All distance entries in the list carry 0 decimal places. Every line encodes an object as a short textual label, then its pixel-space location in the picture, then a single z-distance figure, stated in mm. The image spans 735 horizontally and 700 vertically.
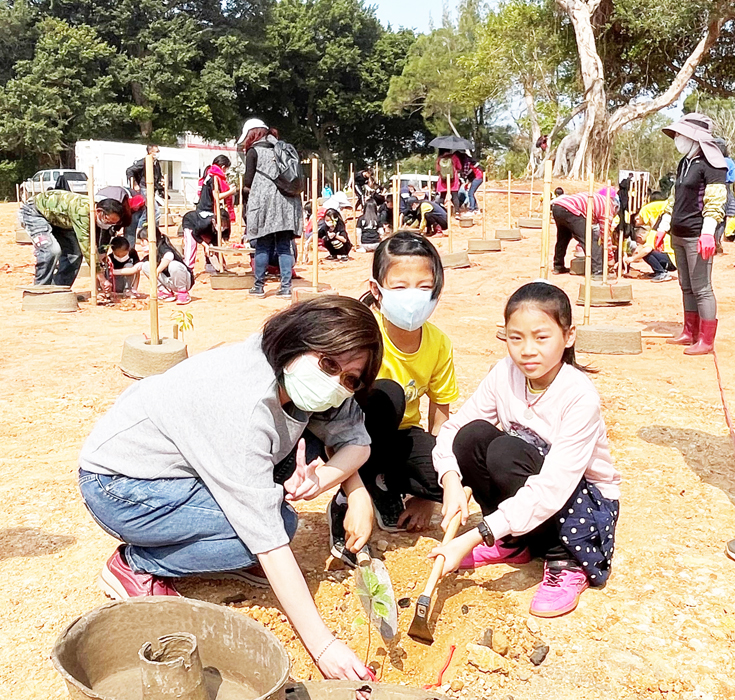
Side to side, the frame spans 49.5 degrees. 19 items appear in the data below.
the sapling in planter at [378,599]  1820
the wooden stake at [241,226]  12411
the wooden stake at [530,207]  14806
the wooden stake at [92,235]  6688
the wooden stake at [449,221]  10367
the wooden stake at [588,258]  5613
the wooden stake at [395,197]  8461
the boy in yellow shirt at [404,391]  2416
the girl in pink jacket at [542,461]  2064
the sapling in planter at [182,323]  4914
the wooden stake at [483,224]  12247
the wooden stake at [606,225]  7496
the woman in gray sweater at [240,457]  1791
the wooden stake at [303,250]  10617
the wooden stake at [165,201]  10582
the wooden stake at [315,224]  6685
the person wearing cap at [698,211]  4797
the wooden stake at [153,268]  4520
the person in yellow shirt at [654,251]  8445
